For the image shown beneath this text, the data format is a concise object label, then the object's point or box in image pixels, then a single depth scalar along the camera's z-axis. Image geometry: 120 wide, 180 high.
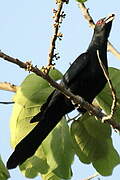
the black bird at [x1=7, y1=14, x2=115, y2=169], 6.12
